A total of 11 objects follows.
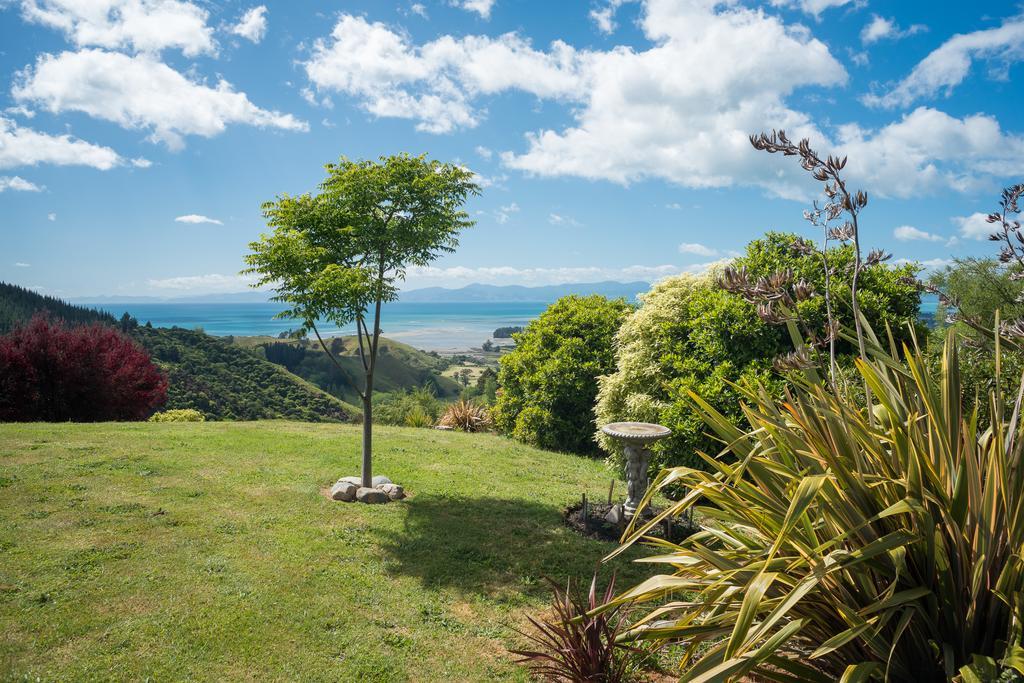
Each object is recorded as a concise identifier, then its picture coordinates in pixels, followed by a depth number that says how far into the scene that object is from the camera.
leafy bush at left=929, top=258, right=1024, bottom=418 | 3.49
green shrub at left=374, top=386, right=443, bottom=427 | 18.61
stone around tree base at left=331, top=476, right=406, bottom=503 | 8.46
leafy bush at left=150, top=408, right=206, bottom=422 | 17.16
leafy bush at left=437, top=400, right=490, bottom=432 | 17.53
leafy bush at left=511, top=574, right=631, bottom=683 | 3.73
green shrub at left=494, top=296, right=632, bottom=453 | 14.30
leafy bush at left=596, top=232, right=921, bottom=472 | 8.59
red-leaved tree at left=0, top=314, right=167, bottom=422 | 14.35
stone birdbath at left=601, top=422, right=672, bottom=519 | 7.80
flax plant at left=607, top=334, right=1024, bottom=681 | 2.28
